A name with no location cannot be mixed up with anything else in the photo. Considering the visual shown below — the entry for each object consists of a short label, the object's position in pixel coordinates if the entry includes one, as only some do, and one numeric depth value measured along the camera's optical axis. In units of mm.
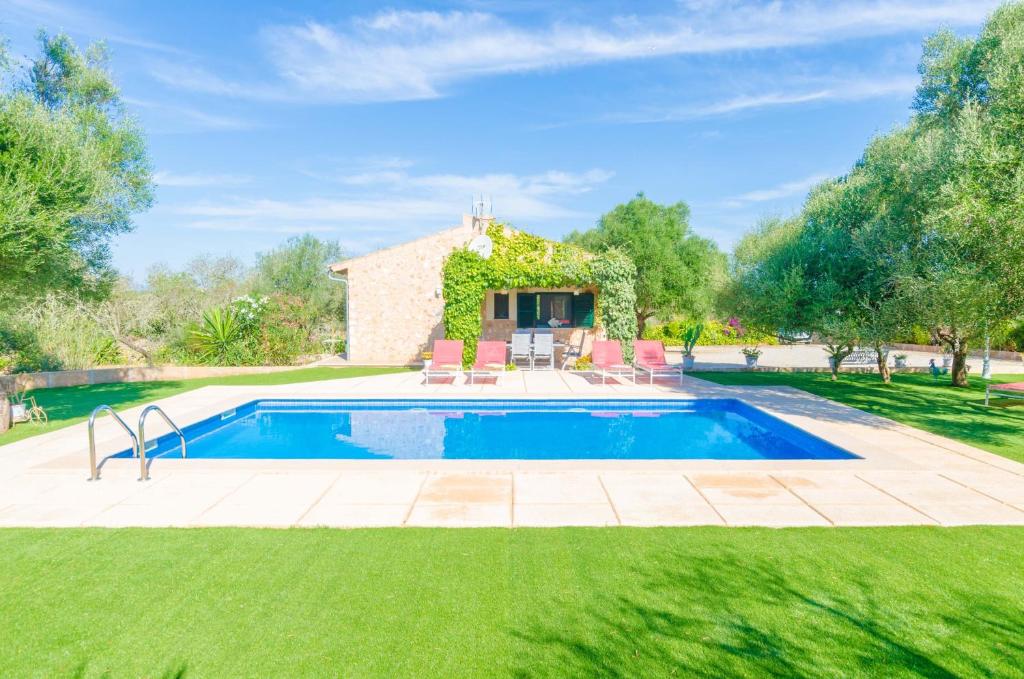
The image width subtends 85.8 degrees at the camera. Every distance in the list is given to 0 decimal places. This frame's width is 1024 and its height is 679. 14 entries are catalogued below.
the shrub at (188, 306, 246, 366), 15492
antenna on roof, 17500
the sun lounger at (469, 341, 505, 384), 13953
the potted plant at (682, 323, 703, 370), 16734
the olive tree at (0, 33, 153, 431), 7523
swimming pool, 8164
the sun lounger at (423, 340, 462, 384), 13462
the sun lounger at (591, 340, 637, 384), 13805
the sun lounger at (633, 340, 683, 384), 13508
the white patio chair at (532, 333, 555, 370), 15227
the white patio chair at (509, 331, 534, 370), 15289
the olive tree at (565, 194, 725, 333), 21656
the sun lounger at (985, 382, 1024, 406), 9117
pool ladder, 5707
